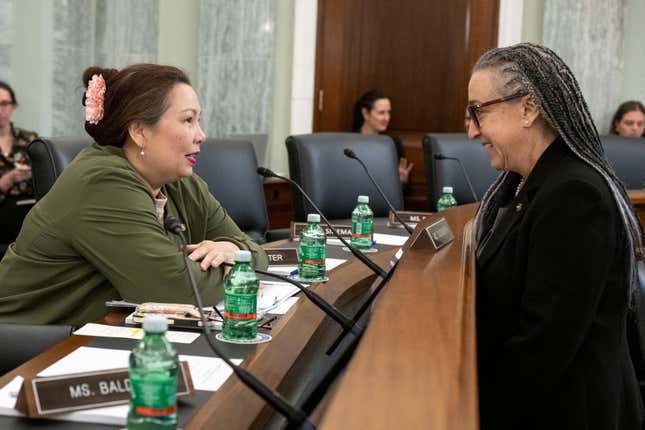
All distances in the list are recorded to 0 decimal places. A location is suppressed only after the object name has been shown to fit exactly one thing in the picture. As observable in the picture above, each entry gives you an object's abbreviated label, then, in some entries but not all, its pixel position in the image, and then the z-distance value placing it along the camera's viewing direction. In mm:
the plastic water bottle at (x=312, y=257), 2480
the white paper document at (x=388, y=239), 3396
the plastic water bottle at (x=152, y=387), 1216
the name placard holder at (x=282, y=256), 2752
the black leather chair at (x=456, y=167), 4676
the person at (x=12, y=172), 4438
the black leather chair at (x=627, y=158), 5082
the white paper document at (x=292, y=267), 2639
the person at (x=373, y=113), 6469
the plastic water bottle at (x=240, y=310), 1856
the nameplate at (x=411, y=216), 3771
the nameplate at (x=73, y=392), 1367
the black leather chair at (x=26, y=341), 2119
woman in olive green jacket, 2266
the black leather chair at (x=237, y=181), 3818
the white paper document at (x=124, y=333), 1873
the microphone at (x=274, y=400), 1180
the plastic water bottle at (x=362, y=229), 3223
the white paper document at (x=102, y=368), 1381
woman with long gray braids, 1728
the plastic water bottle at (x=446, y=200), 4203
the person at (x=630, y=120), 6301
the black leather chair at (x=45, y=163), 2779
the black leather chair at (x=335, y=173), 4227
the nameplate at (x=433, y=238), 2322
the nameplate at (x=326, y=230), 3345
